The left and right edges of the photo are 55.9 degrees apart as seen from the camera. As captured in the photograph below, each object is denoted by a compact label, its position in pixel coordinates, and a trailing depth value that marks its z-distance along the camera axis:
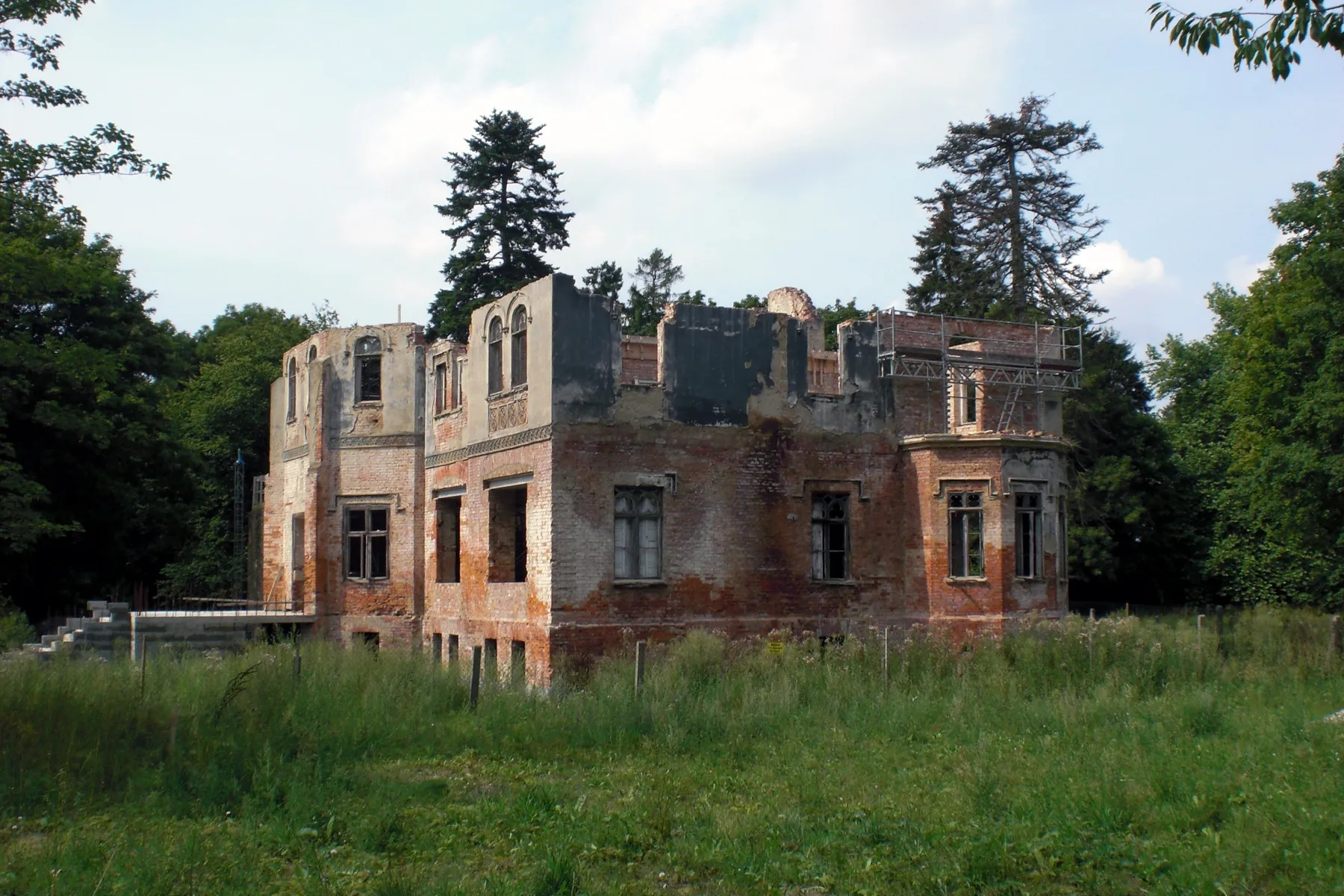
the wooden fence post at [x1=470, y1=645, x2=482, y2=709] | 16.55
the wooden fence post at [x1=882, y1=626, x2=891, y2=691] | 18.41
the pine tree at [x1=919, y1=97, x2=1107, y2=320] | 43.94
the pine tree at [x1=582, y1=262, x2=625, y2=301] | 52.56
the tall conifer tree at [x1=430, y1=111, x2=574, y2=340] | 45.75
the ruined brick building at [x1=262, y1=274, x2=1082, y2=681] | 21.80
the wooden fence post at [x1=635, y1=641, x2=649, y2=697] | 17.12
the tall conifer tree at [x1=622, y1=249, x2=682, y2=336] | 58.81
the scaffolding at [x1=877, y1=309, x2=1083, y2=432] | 24.84
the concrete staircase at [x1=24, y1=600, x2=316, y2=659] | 25.45
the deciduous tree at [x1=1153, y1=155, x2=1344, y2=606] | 29.89
